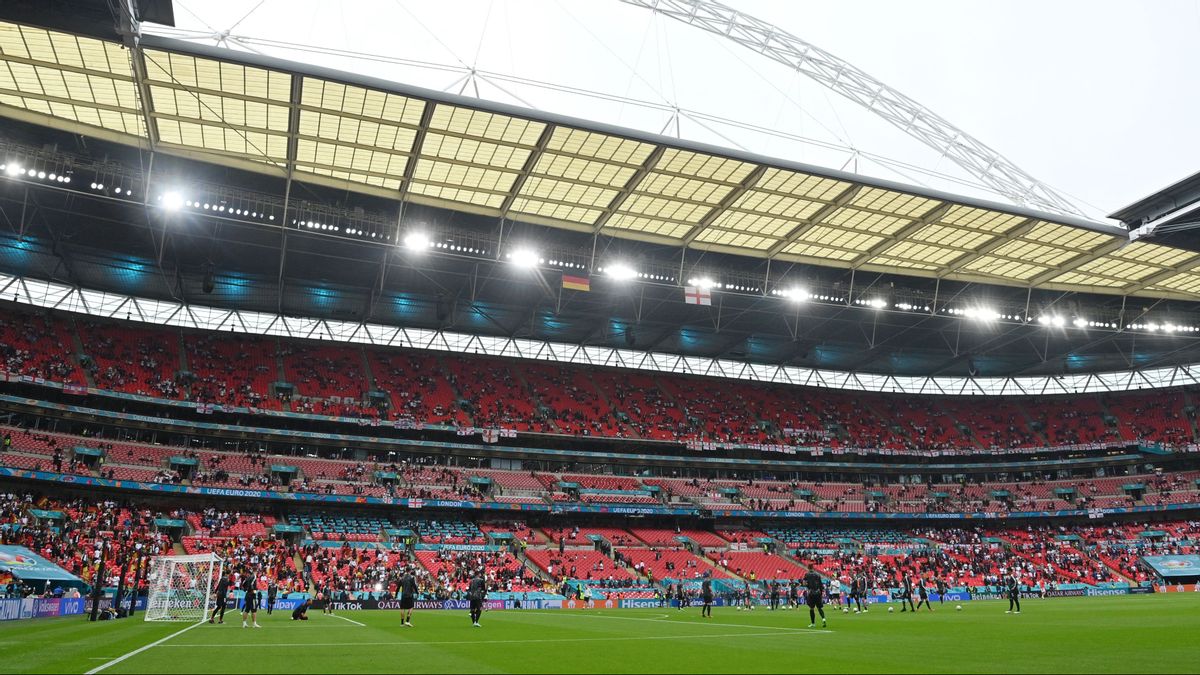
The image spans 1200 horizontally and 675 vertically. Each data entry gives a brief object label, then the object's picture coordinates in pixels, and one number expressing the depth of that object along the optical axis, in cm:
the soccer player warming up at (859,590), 3031
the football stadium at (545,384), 2248
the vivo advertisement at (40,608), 2345
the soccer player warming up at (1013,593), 2813
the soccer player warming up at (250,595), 1892
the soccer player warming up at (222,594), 2062
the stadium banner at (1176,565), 5050
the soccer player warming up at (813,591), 1877
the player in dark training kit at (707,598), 2502
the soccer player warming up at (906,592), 2972
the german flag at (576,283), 4144
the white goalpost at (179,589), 2369
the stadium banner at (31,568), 2839
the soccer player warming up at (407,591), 1992
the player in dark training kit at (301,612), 2317
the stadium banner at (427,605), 3459
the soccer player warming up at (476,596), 1975
